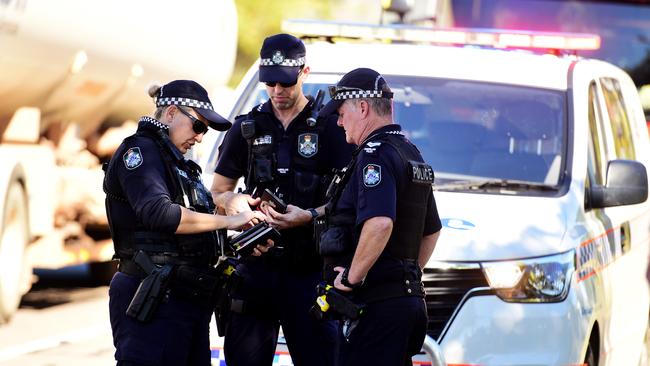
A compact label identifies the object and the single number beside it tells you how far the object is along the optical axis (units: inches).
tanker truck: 966.4
